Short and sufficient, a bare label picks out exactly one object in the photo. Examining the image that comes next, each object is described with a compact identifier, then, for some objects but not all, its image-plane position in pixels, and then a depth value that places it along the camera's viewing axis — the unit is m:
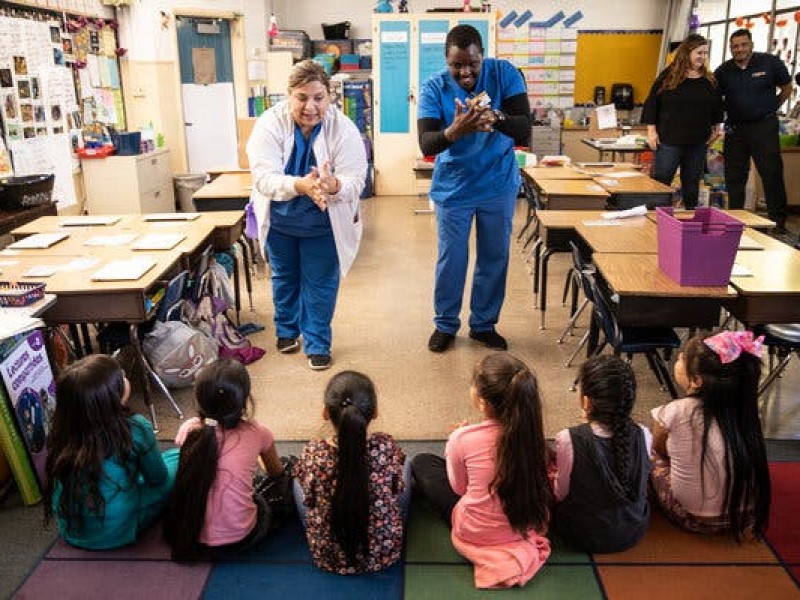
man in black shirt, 5.88
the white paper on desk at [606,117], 6.48
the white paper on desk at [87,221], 3.99
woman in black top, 5.46
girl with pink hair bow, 2.10
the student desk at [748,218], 3.67
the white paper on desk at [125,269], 2.94
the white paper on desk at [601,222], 3.81
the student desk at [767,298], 2.69
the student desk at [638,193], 4.66
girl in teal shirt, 2.03
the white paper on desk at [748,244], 3.28
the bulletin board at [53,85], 5.23
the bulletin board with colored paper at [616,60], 9.51
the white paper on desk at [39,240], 3.51
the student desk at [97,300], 2.84
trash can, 7.53
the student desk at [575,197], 4.65
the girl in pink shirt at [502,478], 1.94
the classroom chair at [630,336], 2.88
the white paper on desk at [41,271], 3.03
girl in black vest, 2.03
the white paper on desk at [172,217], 4.04
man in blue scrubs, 3.29
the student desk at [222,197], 4.69
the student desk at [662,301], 2.69
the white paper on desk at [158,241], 3.43
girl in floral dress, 1.92
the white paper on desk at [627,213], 3.94
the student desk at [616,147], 6.92
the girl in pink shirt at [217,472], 2.03
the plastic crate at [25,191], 4.59
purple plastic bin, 2.65
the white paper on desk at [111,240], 3.55
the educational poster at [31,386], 2.34
